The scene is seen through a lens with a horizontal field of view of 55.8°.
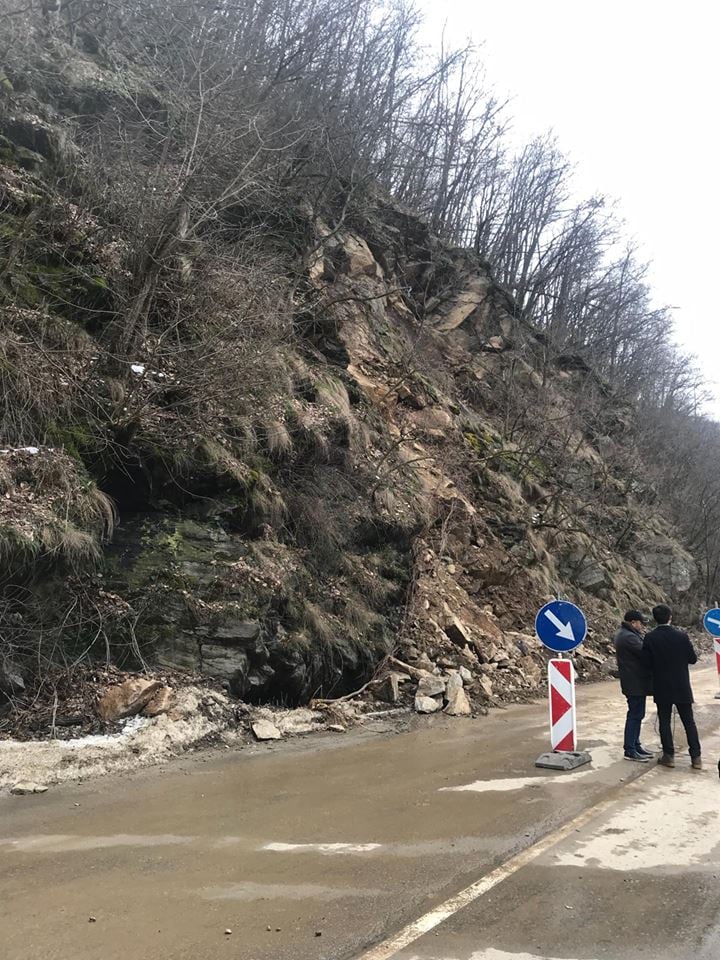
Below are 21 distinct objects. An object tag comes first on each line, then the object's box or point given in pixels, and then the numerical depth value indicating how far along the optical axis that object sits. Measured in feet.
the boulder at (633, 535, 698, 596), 88.94
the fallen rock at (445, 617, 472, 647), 42.68
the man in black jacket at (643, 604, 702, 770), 25.38
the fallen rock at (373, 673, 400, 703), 34.53
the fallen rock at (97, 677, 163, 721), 24.66
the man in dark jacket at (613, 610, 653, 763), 26.12
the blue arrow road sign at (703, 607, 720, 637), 44.29
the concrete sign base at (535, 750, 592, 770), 24.34
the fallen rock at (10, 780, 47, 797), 19.99
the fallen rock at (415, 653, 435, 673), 38.01
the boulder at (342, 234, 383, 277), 65.36
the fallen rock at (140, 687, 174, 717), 25.21
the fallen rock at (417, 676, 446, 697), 35.40
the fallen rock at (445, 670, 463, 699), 35.86
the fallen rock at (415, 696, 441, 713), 33.96
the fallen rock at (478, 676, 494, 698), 38.42
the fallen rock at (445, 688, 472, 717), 34.53
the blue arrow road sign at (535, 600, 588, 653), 25.62
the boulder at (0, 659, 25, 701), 23.84
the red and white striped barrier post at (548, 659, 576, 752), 25.46
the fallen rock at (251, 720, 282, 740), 27.09
